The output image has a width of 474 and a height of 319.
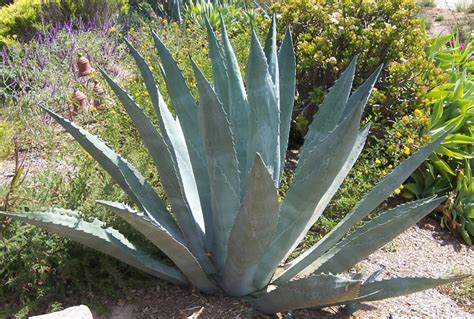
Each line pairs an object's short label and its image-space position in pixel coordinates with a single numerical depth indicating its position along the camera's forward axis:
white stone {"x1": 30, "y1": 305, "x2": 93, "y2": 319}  2.25
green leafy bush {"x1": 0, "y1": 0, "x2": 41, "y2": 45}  7.89
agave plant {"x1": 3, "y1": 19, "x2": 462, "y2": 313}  2.18
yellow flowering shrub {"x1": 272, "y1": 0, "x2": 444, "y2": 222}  4.25
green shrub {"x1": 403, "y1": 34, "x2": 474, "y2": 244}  4.12
